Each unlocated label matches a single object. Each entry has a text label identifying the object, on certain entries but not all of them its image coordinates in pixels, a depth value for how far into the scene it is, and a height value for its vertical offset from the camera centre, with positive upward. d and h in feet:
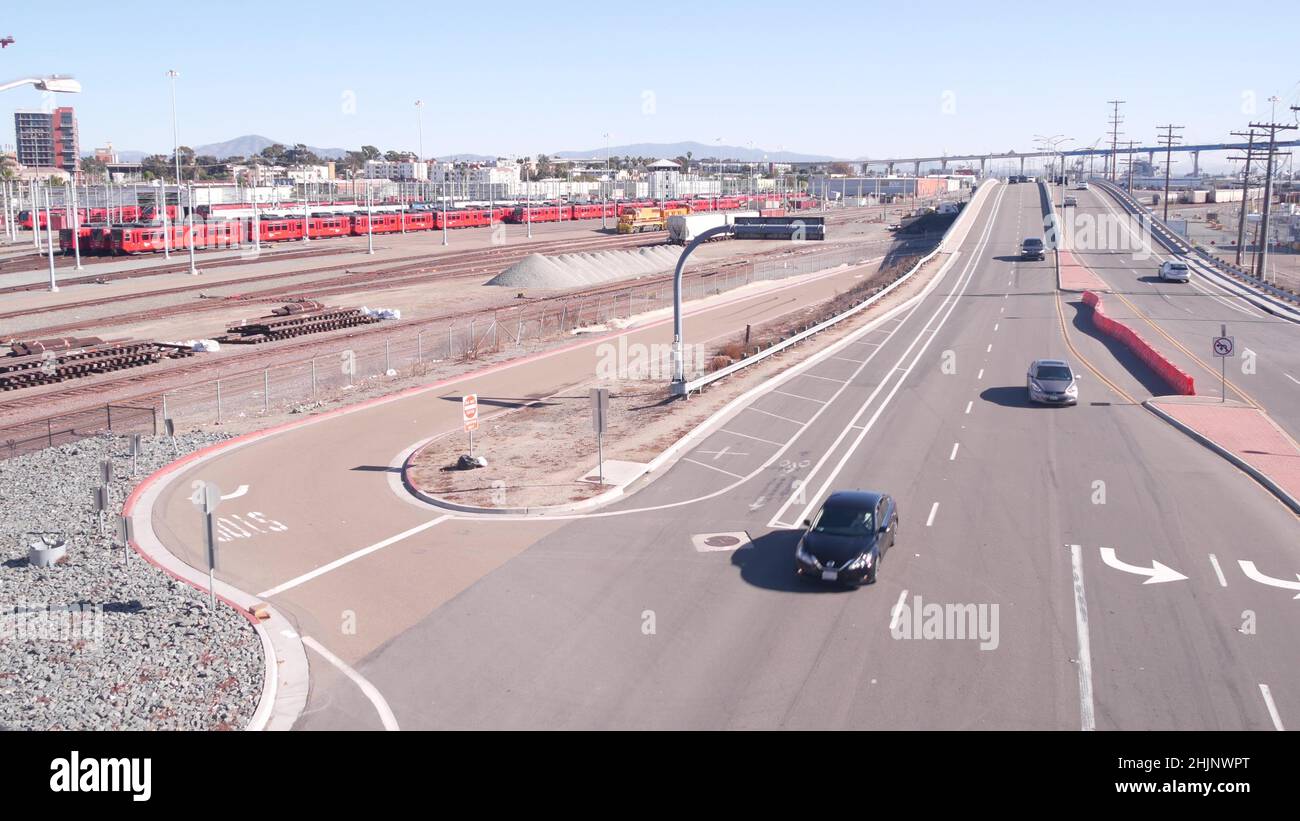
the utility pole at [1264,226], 197.16 +0.66
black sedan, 54.34 -16.04
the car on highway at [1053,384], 100.53 -14.48
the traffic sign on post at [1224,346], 98.12 -10.58
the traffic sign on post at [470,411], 76.74 -13.12
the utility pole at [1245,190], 229.86 +8.70
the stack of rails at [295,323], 148.56 -13.92
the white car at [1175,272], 204.74 -8.10
